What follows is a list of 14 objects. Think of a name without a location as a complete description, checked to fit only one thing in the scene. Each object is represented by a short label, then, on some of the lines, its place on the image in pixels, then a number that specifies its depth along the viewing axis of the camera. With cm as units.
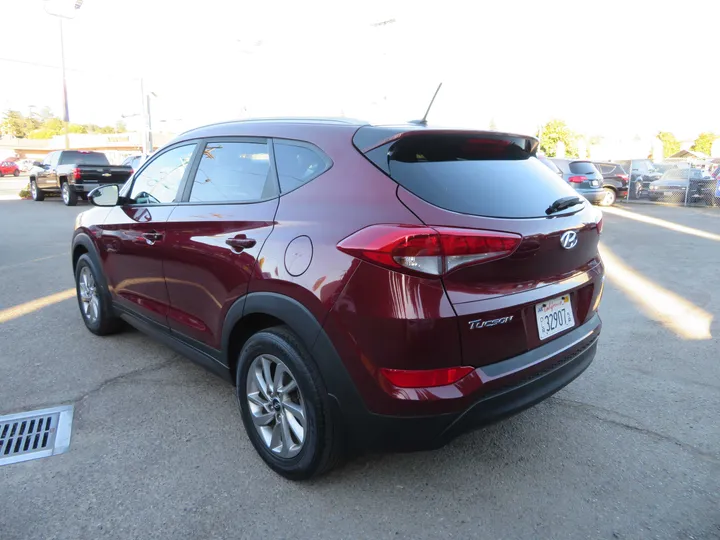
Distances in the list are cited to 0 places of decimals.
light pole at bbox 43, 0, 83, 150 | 2819
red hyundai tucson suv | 215
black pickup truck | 1733
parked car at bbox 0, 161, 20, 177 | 4578
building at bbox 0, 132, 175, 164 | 7693
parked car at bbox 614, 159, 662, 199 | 2081
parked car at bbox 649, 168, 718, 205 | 1856
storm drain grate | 293
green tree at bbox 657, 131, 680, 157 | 8449
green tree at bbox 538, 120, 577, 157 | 4512
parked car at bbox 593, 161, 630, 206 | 1922
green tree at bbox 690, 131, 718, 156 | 7309
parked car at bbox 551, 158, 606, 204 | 1648
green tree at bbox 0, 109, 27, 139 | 12019
